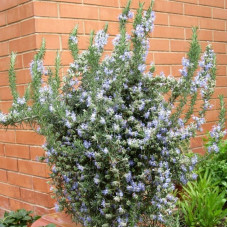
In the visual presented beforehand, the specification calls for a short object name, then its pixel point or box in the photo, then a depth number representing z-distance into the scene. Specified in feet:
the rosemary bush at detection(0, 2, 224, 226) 6.85
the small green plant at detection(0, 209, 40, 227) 9.55
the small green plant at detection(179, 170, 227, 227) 9.24
